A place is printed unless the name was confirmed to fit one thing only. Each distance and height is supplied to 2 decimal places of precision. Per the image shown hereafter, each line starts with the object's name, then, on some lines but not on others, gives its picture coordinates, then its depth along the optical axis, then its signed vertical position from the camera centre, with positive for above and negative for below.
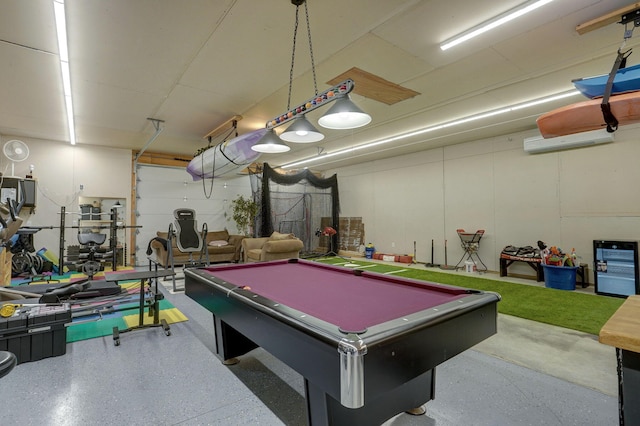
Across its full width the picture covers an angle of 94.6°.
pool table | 1.05 -0.49
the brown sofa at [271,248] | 6.20 -0.62
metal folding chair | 6.72 -0.61
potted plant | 8.59 +0.19
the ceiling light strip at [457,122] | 4.47 +1.82
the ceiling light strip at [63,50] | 2.49 +1.82
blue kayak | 2.27 +1.07
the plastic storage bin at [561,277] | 4.98 -1.02
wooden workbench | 0.88 -0.45
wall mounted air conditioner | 4.72 +1.28
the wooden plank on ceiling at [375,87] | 3.70 +1.81
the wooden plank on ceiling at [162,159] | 7.88 +1.71
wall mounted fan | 4.77 +1.18
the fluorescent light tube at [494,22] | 2.47 +1.78
